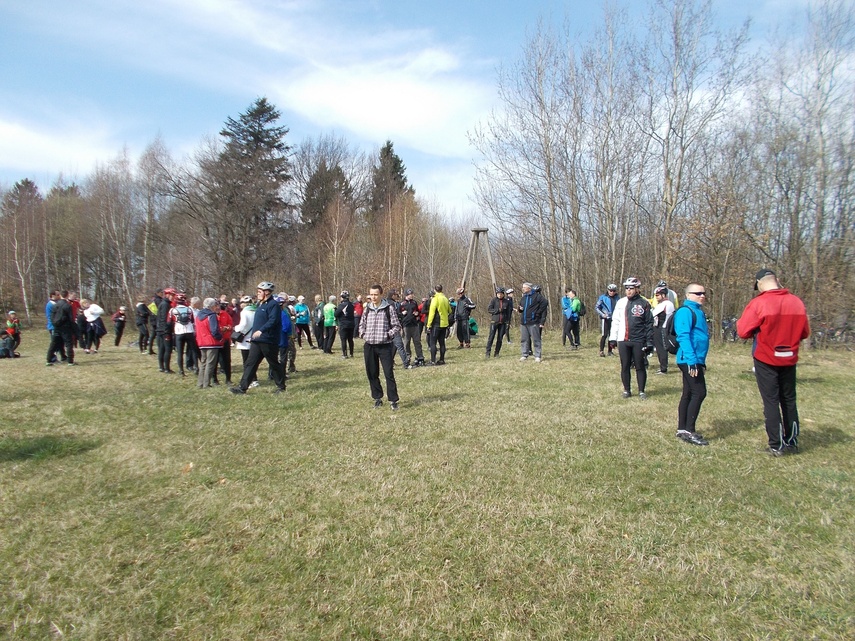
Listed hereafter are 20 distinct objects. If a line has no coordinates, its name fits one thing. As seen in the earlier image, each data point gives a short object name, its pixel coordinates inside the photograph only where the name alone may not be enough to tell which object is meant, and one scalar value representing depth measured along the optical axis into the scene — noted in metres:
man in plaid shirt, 7.92
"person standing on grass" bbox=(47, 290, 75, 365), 13.01
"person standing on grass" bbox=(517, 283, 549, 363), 12.43
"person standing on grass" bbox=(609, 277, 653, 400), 8.16
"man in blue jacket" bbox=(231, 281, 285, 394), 8.98
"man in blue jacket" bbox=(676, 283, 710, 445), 6.00
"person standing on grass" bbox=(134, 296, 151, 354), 16.66
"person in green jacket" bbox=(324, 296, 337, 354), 15.92
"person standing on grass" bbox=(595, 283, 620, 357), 13.93
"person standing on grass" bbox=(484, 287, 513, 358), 14.02
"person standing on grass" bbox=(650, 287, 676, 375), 10.01
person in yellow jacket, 13.08
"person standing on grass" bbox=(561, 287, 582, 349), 15.97
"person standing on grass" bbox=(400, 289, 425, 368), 12.80
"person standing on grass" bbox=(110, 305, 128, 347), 20.06
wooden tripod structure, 21.04
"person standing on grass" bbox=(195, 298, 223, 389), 9.83
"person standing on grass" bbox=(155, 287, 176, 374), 12.11
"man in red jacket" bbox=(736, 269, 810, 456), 5.58
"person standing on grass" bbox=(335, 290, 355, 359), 14.62
